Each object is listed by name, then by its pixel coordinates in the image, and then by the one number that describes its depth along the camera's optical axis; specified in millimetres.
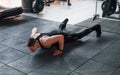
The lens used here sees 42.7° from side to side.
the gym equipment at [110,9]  3696
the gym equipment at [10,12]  3370
